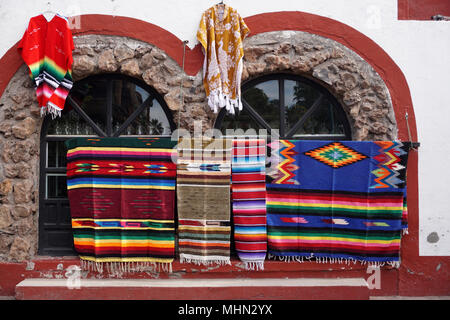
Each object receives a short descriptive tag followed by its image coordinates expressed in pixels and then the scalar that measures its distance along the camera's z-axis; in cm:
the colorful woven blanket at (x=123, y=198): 366
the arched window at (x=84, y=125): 395
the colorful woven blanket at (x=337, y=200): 367
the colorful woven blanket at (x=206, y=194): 365
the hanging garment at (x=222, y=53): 367
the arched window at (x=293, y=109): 397
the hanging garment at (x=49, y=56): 367
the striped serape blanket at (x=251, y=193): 367
